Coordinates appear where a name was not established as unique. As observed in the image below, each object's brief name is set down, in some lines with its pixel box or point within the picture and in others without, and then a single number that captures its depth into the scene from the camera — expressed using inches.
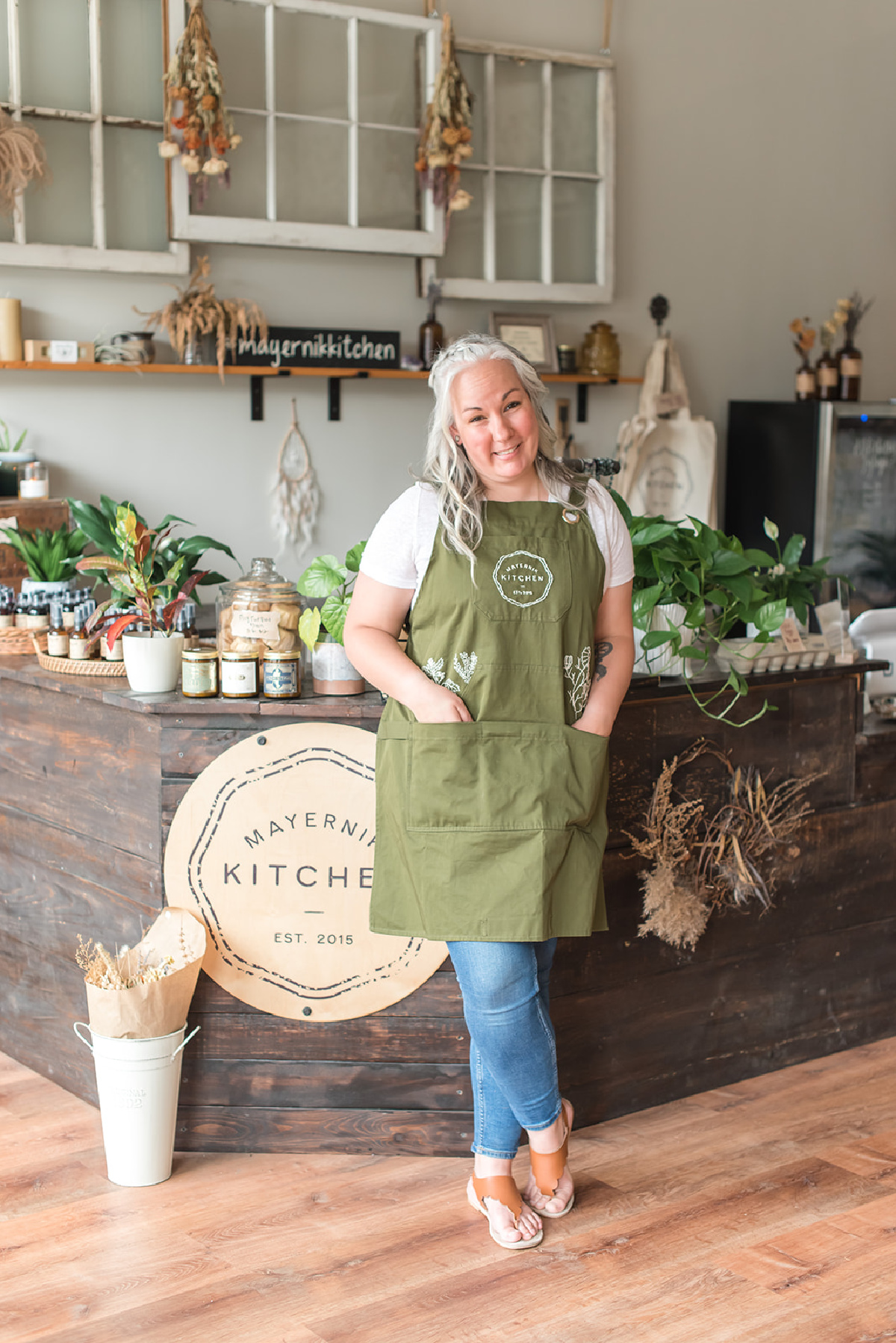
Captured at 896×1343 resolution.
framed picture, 195.0
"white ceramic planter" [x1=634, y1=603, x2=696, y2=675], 105.7
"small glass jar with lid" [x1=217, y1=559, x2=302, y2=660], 98.9
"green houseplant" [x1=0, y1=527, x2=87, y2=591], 121.9
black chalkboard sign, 177.5
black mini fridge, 200.7
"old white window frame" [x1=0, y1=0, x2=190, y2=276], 158.9
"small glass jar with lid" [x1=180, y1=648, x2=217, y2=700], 97.5
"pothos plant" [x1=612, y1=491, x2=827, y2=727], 104.3
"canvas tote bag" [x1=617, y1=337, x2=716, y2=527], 205.2
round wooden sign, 98.0
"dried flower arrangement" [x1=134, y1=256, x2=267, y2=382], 171.6
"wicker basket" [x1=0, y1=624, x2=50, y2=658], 116.6
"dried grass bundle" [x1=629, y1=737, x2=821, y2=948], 104.3
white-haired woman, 83.3
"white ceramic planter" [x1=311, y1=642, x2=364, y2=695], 97.9
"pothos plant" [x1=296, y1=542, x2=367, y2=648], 97.7
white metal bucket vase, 93.8
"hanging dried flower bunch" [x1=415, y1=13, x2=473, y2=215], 176.6
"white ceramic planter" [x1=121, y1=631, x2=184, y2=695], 99.2
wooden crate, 139.9
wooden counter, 100.0
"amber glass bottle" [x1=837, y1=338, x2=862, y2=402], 214.5
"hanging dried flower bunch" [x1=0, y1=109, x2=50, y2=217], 156.4
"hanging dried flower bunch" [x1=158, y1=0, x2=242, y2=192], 160.6
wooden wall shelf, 164.9
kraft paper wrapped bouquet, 93.2
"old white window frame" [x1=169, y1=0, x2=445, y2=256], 169.2
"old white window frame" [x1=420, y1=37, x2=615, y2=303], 188.4
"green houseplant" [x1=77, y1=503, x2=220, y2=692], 99.5
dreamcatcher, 186.2
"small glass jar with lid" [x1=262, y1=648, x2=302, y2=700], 97.3
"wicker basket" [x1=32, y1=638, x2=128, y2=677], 105.3
